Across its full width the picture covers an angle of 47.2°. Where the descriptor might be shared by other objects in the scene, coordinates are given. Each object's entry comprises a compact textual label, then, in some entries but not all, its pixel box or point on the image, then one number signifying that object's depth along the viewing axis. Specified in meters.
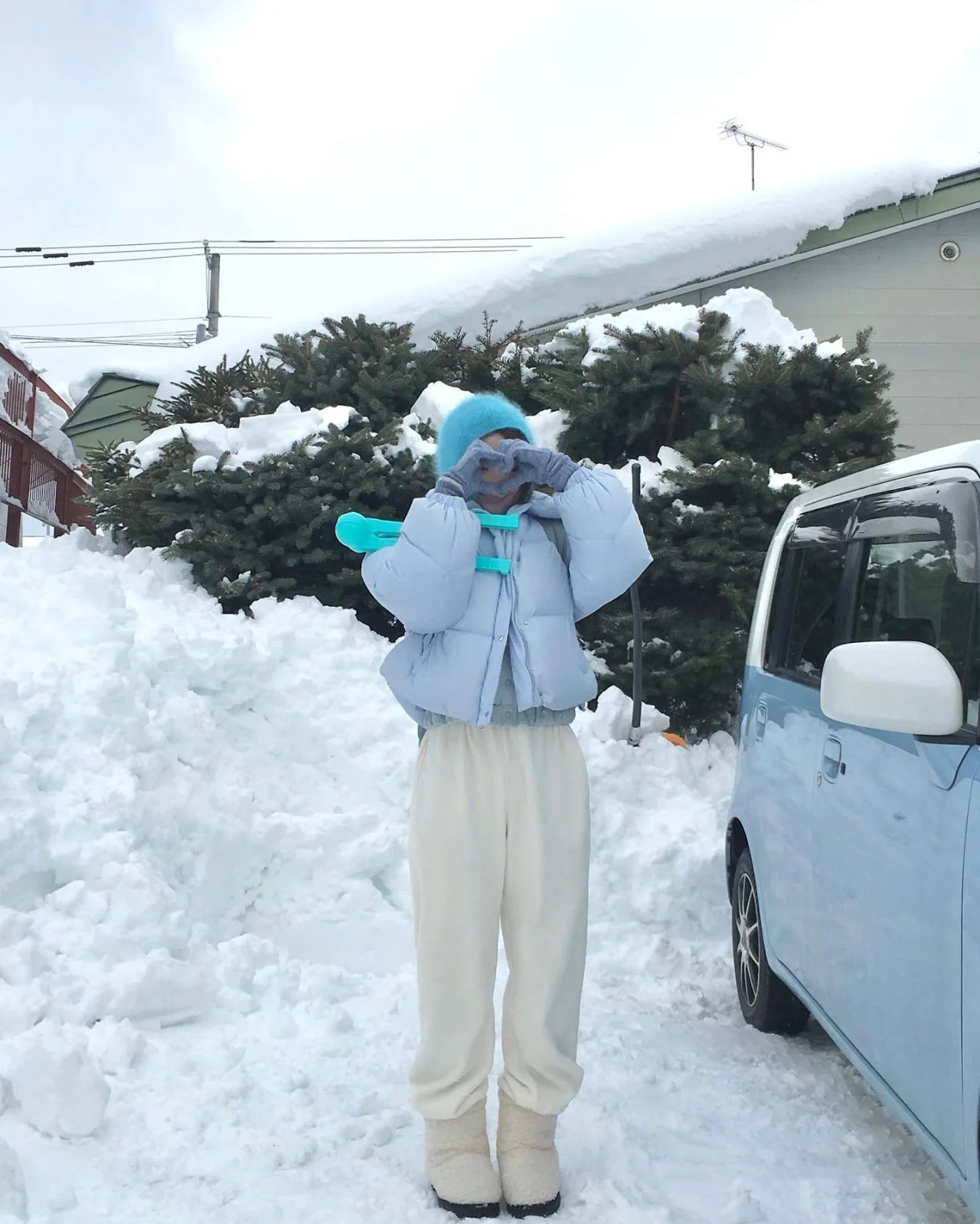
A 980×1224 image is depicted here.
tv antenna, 20.39
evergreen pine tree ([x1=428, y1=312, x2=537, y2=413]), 8.48
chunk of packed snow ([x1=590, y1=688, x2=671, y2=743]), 6.21
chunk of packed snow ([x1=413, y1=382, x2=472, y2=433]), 7.62
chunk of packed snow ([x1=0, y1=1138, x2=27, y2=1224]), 2.48
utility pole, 26.08
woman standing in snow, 2.58
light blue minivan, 2.16
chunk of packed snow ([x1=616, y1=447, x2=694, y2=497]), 7.07
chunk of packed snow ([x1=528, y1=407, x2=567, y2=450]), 7.60
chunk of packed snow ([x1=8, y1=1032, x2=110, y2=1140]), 2.85
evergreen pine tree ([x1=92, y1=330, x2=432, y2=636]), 7.17
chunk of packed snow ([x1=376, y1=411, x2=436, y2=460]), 7.43
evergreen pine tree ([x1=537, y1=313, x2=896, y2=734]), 6.88
